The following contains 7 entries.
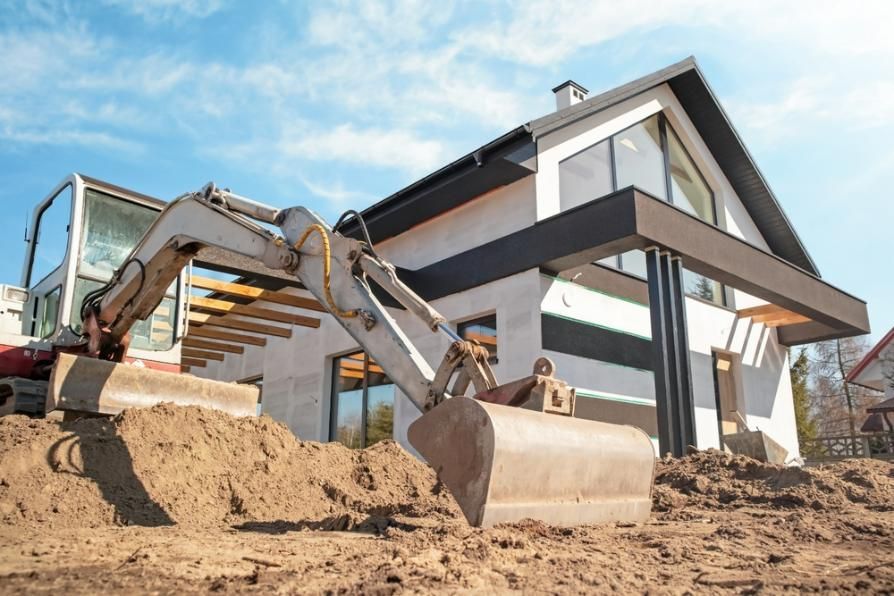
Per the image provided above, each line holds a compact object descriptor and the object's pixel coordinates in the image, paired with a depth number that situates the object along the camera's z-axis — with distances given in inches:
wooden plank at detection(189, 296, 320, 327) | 473.4
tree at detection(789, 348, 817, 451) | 769.6
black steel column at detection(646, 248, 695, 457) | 356.5
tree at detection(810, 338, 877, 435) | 1278.3
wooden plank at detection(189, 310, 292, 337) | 554.0
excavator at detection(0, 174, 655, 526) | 152.5
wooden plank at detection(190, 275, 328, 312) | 430.6
